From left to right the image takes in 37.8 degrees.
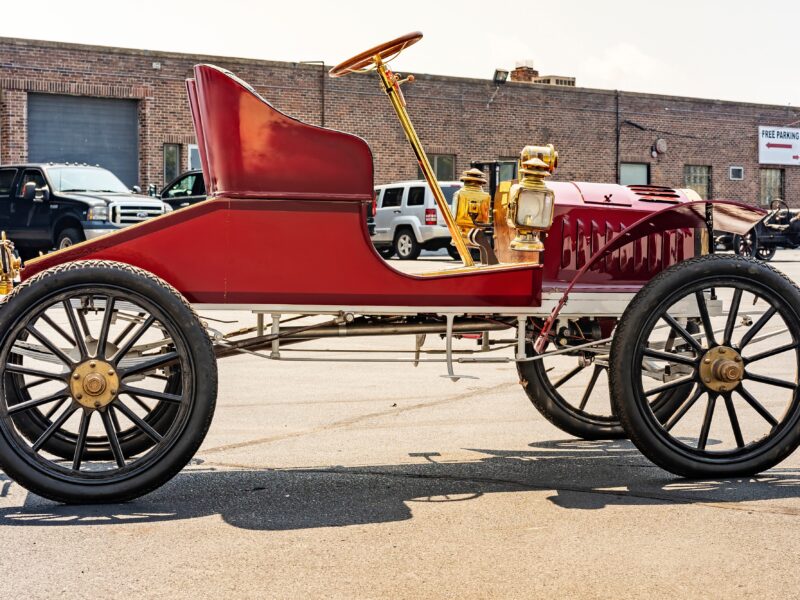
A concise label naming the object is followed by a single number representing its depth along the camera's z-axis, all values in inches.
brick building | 1208.2
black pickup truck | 777.6
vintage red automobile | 173.9
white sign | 1732.3
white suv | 1127.6
